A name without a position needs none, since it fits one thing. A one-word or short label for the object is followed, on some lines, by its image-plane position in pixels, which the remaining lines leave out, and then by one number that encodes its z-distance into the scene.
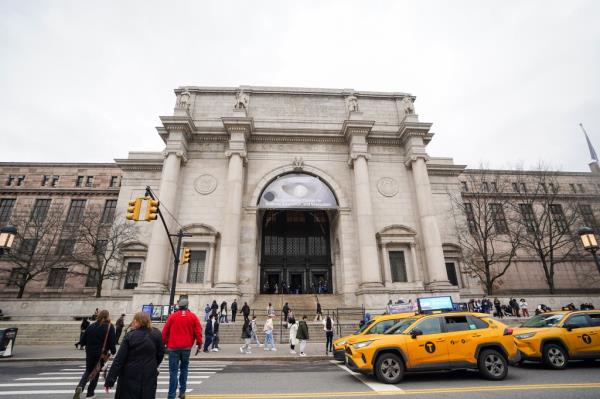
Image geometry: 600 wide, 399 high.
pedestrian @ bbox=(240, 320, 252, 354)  14.33
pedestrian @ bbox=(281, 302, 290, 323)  20.22
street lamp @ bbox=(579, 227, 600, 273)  13.66
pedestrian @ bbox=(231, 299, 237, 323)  20.88
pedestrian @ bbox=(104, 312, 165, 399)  4.11
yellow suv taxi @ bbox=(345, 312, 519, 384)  7.90
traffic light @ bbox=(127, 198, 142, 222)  12.13
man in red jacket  6.30
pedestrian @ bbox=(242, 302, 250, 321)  18.27
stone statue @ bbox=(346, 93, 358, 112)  32.53
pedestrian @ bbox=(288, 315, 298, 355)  14.38
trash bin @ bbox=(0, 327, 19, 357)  13.20
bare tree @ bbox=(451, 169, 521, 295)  29.59
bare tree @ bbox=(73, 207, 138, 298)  27.16
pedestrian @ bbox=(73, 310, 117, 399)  6.53
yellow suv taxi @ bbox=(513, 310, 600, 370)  9.38
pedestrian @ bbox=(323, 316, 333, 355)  13.88
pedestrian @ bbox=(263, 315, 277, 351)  14.98
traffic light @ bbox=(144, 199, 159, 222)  12.49
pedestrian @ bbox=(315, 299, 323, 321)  19.33
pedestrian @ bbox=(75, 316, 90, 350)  16.17
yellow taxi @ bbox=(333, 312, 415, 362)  11.20
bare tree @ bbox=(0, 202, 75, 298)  27.36
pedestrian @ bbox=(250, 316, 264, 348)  15.81
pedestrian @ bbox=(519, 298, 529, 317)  22.42
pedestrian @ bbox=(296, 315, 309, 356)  13.21
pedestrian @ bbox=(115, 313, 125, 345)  15.24
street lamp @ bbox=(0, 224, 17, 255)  12.68
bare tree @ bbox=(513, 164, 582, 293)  28.70
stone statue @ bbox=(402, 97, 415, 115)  32.84
